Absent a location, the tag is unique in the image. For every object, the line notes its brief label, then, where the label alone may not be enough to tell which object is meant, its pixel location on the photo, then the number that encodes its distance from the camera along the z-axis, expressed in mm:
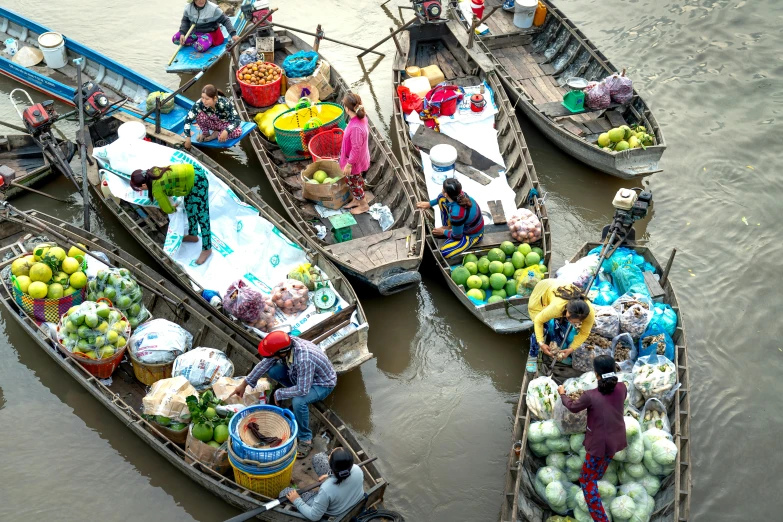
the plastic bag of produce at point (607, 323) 7758
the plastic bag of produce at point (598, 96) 11156
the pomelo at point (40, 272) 7745
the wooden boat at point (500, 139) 8648
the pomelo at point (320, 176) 9742
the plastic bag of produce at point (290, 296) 8297
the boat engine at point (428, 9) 12336
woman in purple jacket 6184
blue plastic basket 6375
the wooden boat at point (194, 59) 12062
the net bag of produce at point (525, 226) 9227
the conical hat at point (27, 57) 12422
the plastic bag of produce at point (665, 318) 7918
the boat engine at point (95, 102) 10219
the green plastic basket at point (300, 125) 10312
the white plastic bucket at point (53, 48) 12141
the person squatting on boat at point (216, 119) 10133
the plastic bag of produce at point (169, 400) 7008
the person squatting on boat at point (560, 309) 6912
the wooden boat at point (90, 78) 11297
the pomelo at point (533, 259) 8961
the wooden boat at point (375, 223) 8750
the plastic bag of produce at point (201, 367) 7422
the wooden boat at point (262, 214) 7898
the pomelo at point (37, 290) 7703
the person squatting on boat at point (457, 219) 8734
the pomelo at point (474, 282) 8812
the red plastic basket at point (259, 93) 11148
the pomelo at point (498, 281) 8789
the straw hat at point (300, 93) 11203
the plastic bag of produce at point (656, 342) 7703
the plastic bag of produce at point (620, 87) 11031
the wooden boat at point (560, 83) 10573
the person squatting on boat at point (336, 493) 5820
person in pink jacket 9141
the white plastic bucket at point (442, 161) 10070
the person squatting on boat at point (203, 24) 12094
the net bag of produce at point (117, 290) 7875
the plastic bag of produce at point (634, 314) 7742
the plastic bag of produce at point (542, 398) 7074
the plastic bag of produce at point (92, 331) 7406
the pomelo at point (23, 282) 7742
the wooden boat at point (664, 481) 6465
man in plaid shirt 6645
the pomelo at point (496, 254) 9070
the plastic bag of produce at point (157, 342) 7598
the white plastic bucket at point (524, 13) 12883
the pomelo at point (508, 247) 9172
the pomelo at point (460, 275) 8914
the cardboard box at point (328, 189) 9664
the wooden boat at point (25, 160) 10516
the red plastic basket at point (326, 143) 10234
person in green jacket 8375
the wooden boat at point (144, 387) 6824
